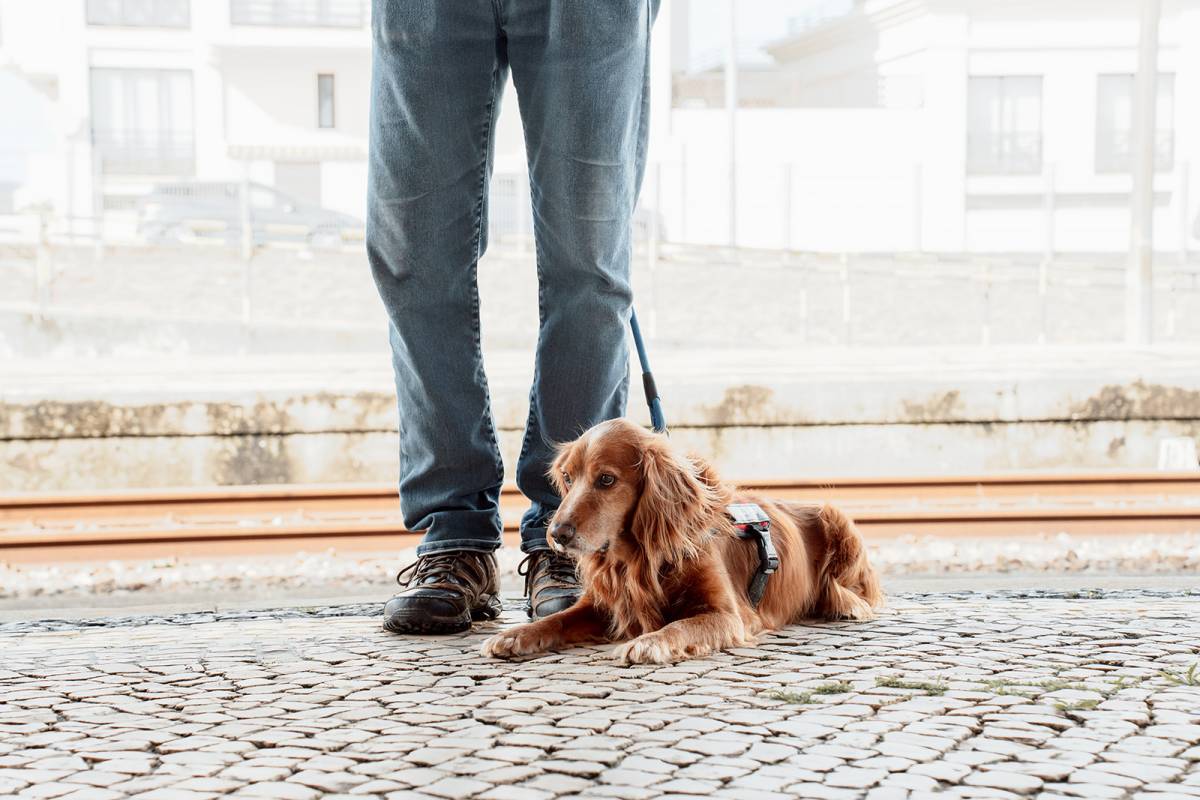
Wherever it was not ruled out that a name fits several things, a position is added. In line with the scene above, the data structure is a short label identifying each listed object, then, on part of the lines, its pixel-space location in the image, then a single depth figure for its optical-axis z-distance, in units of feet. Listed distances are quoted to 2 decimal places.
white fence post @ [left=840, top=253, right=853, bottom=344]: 50.44
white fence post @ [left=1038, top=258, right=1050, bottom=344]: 53.83
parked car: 77.51
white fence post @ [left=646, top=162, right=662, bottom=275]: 59.80
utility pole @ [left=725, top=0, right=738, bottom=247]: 79.81
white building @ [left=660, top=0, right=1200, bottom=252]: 82.23
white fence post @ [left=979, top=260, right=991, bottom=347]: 51.44
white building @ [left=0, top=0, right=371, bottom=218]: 100.73
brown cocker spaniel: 8.64
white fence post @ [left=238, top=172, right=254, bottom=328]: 53.93
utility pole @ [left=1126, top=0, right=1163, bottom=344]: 42.68
